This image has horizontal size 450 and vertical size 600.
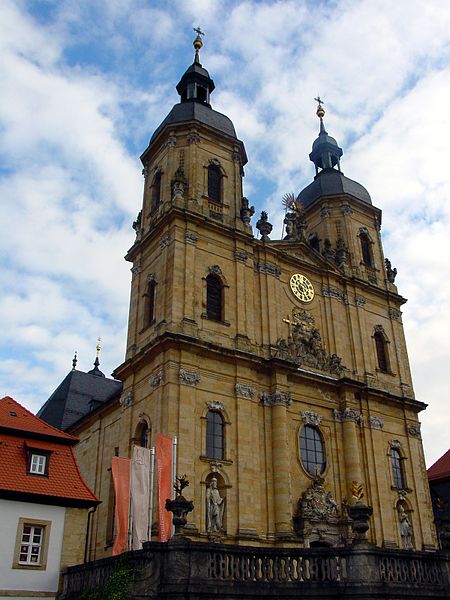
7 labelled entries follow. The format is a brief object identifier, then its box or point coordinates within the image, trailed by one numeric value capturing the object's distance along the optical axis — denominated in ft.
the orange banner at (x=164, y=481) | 69.41
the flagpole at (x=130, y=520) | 70.49
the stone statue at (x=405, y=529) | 93.15
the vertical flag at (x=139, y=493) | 68.80
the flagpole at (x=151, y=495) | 69.36
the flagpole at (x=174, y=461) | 71.41
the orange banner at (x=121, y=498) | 70.13
